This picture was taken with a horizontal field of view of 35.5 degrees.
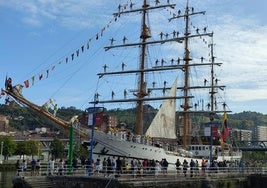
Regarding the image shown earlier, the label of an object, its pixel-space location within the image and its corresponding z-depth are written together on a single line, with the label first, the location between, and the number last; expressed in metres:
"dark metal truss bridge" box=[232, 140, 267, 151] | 142.31
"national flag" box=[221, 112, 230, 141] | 45.44
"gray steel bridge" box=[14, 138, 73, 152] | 129.62
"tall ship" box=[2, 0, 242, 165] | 42.84
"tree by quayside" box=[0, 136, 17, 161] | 90.25
